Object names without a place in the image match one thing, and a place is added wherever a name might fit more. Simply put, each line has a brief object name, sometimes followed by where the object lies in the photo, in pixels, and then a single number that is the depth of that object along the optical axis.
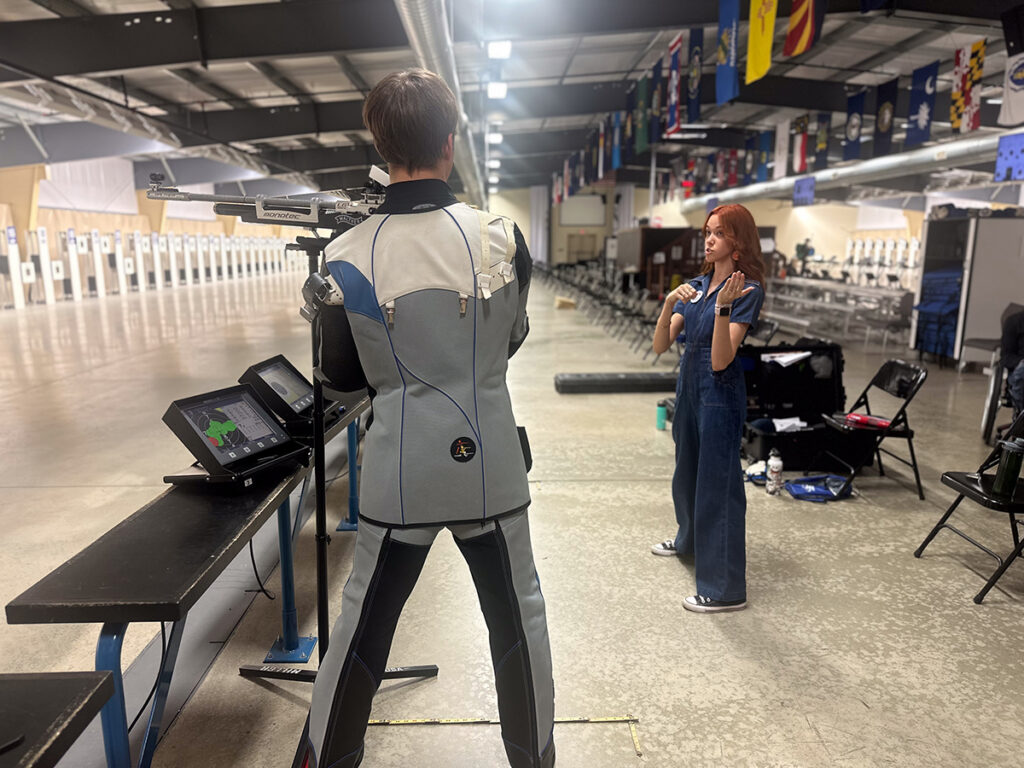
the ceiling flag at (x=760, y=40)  5.34
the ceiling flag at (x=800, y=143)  12.80
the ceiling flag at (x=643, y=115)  10.60
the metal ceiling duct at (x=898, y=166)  9.86
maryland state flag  8.01
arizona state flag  5.05
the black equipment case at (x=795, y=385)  4.58
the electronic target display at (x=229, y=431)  1.89
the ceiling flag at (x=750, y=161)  16.03
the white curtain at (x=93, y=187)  15.44
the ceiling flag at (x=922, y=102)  9.16
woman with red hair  2.34
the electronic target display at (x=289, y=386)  2.43
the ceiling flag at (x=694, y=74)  7.93
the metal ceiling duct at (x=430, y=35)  5.03
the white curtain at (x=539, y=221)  31.81
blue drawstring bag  3.83
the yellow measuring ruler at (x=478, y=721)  1.94
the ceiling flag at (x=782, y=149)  13.51
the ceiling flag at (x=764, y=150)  14.49
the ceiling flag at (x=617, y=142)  13.09
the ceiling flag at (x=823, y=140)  12.33
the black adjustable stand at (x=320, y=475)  1.63
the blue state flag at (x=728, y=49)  6.02
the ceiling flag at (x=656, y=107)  9.57
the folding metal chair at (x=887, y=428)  3.86
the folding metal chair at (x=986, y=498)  2.65
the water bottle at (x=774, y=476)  3.86
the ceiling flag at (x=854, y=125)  11.02
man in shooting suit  1.28
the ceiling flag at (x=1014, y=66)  6.46
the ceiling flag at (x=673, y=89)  8.45
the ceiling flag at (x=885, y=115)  10.32
